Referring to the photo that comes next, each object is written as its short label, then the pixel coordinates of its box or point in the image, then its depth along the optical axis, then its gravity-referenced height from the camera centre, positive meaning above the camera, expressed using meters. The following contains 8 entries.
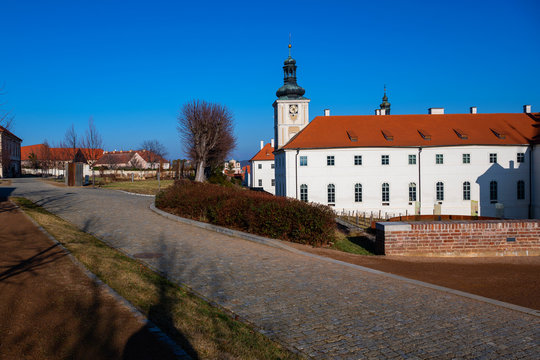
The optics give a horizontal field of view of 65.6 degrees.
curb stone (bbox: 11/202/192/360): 4.40 -1.81
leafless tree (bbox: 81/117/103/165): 40.25 +2.94
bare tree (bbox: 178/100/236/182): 46.44 +4.79
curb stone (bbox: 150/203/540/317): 6.57 -2.10
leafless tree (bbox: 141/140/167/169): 98.13 +5.12
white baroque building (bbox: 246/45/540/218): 41.69 -0.02
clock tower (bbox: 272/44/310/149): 48.53 +6.98
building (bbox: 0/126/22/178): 64.02 +3.62
